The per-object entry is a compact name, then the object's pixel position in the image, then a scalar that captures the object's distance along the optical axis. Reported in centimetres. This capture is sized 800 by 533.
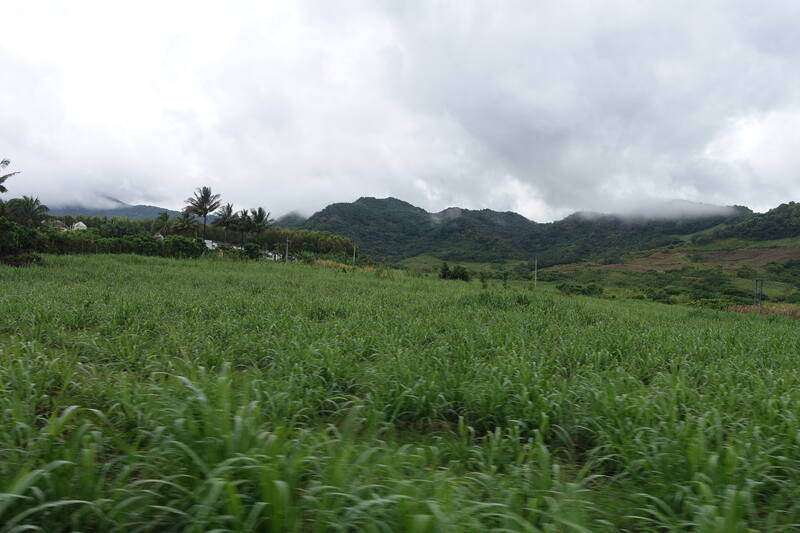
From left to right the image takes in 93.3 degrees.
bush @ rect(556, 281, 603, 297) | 2925
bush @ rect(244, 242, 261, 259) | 3394
